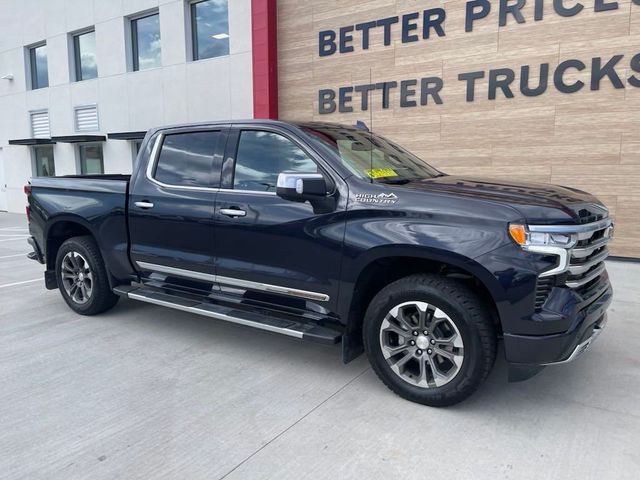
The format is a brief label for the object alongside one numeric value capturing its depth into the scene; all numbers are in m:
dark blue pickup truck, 2.92
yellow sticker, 3.62
